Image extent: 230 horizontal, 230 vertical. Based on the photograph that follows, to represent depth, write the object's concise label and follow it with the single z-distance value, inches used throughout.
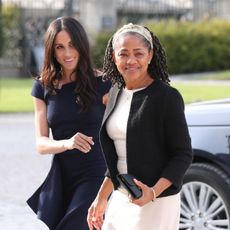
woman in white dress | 288.0
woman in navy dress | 374.9
